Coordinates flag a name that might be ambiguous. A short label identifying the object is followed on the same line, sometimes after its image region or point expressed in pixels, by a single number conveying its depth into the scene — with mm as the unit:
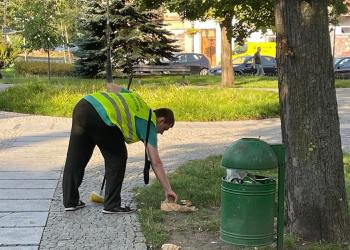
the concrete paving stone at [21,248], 4957
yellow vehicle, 39375
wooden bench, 23719
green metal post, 4723
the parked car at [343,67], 33094
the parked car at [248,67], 34969
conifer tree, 29156
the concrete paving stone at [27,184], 7250
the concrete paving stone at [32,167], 8336
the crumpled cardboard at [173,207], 6102
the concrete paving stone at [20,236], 5109
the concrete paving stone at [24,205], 6148
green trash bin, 4555
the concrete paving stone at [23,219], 5641
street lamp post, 19700
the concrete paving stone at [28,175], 7734
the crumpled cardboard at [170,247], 4914
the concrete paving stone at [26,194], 6656
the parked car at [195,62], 36250
